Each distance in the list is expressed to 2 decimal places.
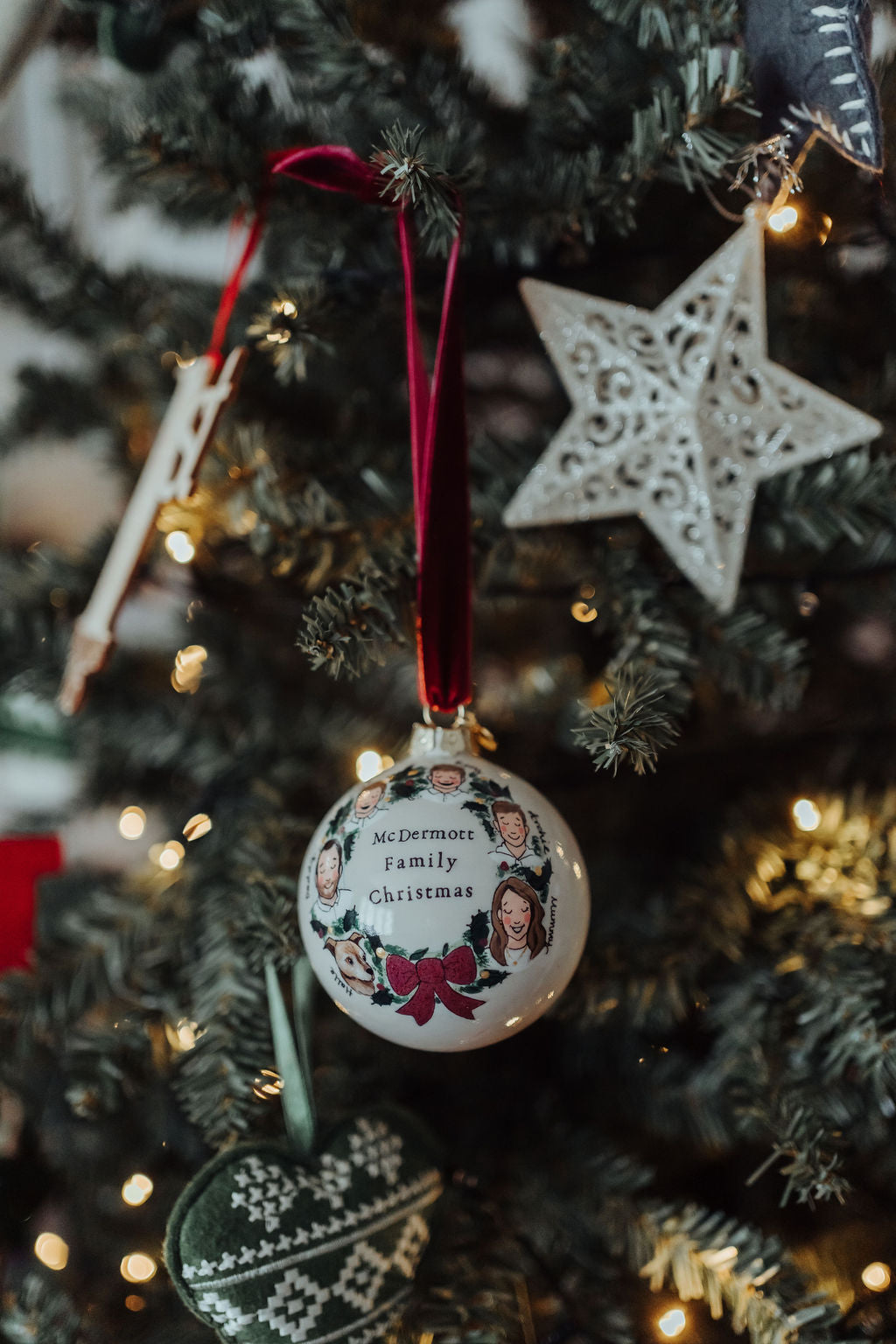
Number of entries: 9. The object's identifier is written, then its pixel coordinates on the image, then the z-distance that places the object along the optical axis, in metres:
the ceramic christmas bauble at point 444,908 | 0.35
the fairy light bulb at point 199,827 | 0.52
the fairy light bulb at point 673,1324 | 0.45
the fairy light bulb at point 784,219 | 0.42
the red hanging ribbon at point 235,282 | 0.49
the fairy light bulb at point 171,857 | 0.57
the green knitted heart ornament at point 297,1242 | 0.37
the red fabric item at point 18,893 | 0.61
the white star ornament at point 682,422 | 0.45
